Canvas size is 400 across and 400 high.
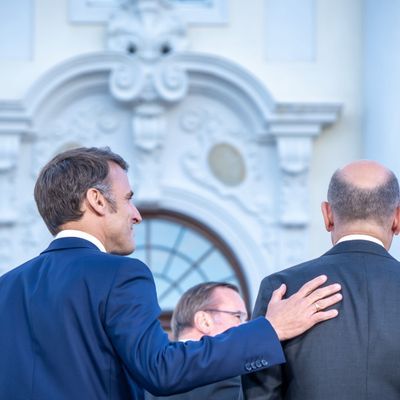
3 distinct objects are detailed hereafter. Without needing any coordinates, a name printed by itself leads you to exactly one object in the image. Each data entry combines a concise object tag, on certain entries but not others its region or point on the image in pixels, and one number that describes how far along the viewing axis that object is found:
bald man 6.60
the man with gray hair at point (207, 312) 8.83
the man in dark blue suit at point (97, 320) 6.40
